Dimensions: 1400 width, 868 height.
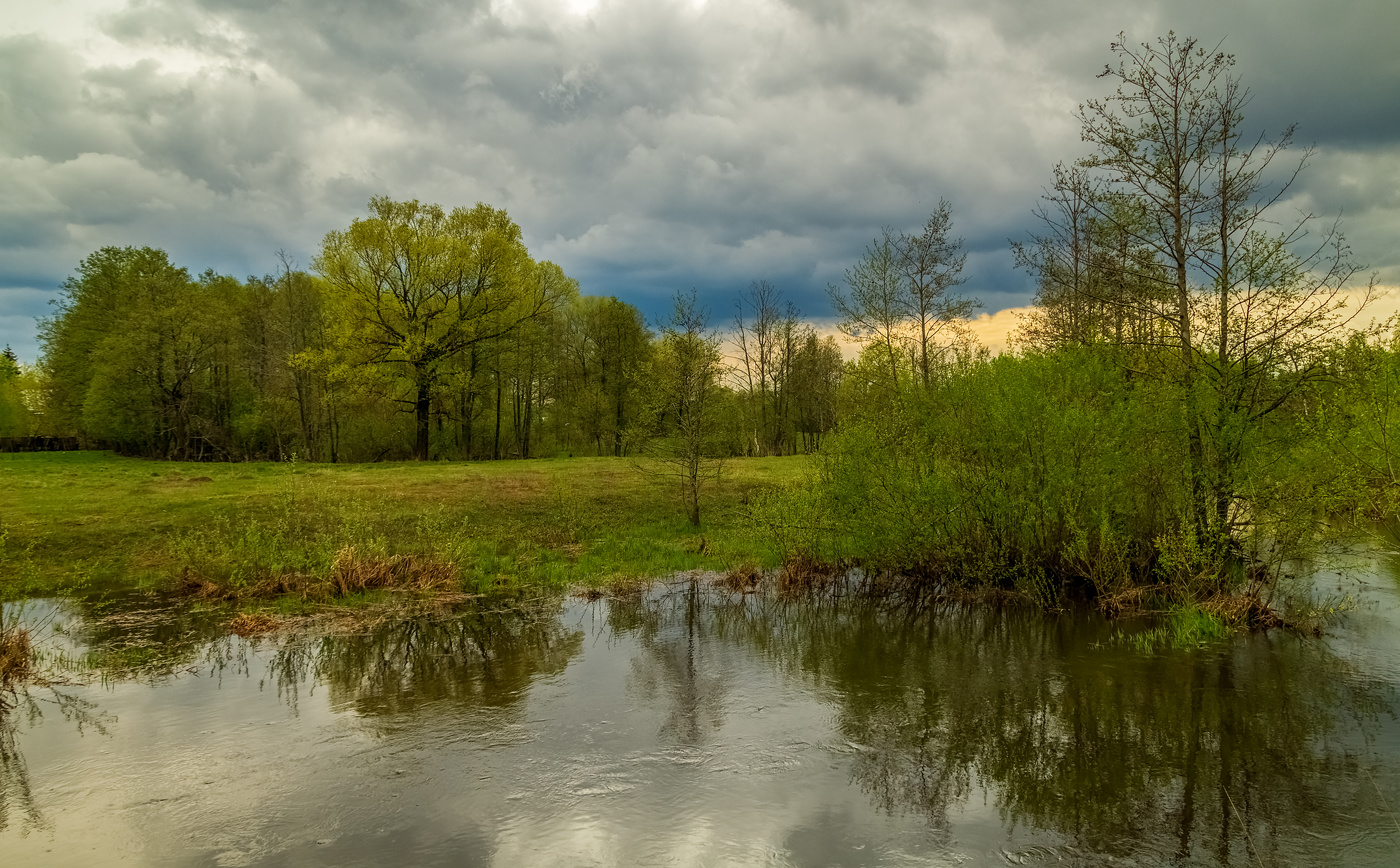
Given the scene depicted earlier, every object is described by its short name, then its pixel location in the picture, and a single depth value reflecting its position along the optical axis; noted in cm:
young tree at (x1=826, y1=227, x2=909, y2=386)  2738
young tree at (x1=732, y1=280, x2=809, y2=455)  5272
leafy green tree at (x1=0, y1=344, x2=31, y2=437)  5672
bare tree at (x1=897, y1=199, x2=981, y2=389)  2616
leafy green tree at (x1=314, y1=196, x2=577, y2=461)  3438
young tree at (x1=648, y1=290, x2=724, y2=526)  2123
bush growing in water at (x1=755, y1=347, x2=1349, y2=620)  1250
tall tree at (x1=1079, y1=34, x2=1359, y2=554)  1240
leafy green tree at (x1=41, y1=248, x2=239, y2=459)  3506
